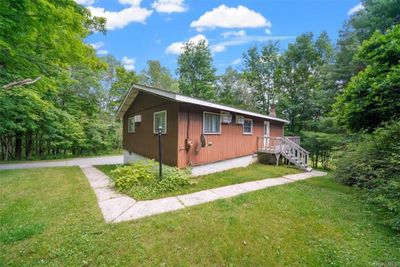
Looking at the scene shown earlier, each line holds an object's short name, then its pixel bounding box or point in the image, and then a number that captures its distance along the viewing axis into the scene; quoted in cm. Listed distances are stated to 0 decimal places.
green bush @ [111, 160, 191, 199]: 558
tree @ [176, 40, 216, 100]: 2488
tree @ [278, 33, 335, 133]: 1841
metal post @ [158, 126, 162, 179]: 603
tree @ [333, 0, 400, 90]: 1094
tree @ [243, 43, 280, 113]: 2378
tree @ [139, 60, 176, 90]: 2809
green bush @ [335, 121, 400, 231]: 404
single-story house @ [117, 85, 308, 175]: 725
